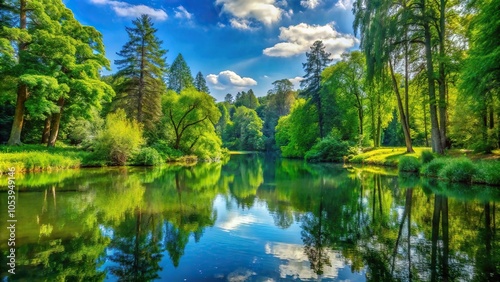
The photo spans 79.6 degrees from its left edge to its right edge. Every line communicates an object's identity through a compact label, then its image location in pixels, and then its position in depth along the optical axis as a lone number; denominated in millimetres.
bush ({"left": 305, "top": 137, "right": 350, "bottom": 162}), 36812
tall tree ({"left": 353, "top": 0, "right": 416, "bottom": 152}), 21156
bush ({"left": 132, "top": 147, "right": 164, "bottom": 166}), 28172
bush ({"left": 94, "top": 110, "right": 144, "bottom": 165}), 25234
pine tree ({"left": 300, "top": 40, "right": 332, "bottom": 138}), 42375
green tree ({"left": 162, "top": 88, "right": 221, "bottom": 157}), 36656
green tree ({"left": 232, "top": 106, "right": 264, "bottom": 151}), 78938
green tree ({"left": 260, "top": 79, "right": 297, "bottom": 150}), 81000
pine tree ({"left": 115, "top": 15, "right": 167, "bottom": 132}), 33656
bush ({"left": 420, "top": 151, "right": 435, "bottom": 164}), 19414
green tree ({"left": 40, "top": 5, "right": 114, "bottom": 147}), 23841
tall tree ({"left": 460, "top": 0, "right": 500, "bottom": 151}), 12016
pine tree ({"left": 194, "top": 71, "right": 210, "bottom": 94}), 72000
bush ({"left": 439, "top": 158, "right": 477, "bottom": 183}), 15031
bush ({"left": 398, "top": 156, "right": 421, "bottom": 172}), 20422
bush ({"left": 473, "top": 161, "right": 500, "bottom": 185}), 13812
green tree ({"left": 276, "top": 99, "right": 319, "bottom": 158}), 44031
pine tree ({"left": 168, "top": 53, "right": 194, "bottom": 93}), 65188
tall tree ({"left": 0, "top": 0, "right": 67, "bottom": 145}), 21656
